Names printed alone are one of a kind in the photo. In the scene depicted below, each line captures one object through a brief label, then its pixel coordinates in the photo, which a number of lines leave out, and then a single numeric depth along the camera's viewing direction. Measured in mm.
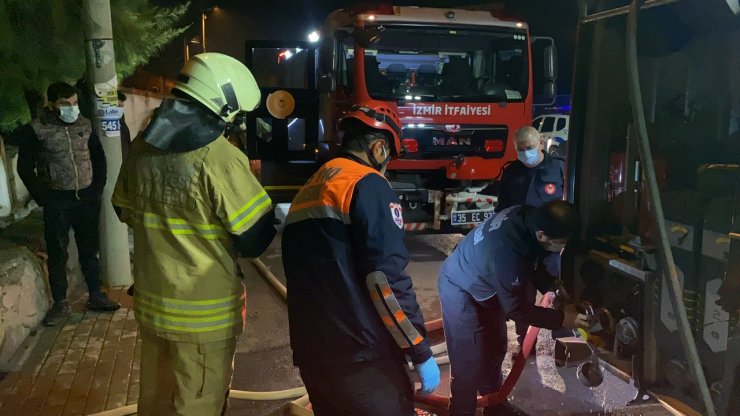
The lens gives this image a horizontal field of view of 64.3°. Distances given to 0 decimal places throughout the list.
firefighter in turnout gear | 2260
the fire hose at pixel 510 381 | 3365
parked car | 14117
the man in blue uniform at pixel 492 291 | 2779
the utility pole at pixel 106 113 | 5074
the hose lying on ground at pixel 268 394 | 3625
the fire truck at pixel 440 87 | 6953
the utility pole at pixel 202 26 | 26916
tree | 6242
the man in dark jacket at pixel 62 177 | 4562
